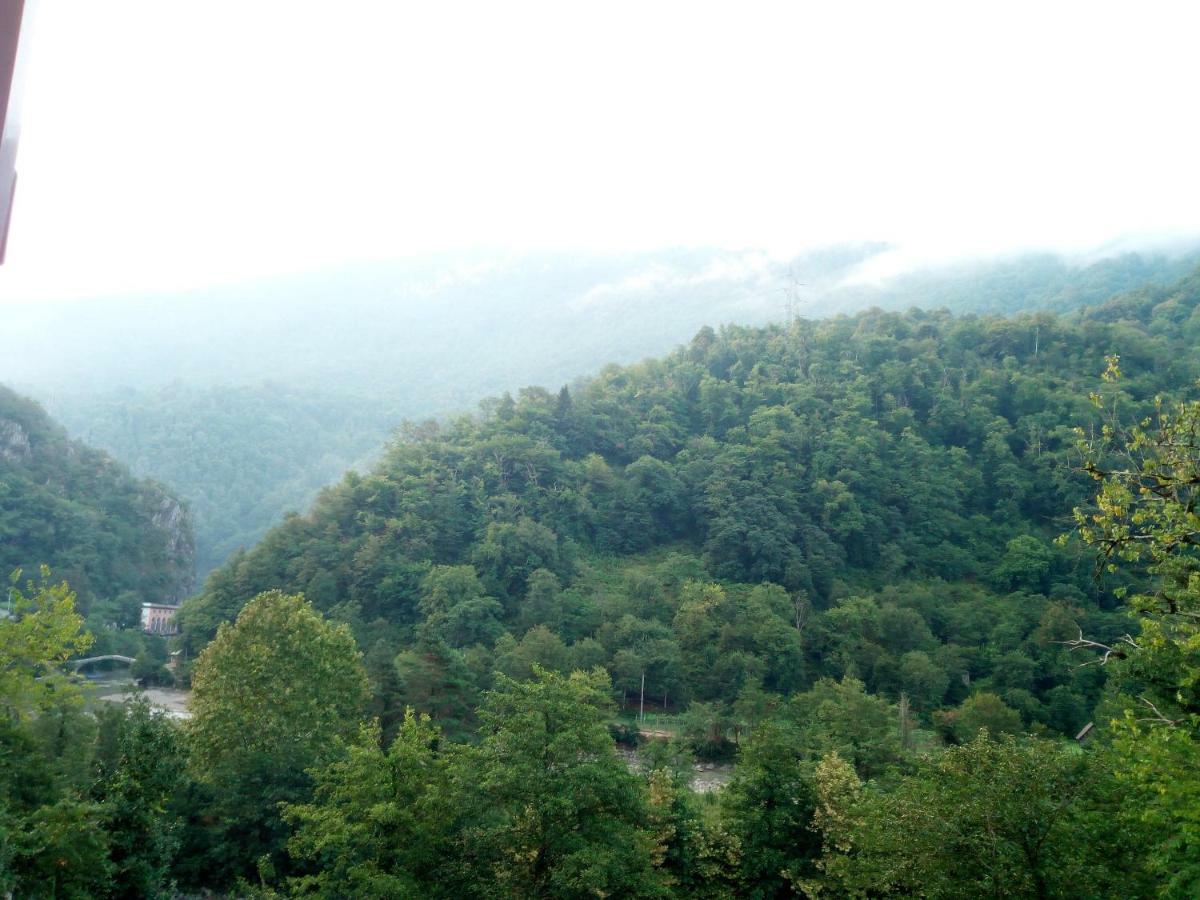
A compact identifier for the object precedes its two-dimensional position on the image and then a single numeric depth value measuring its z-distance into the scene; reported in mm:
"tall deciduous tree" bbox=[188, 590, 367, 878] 20766
